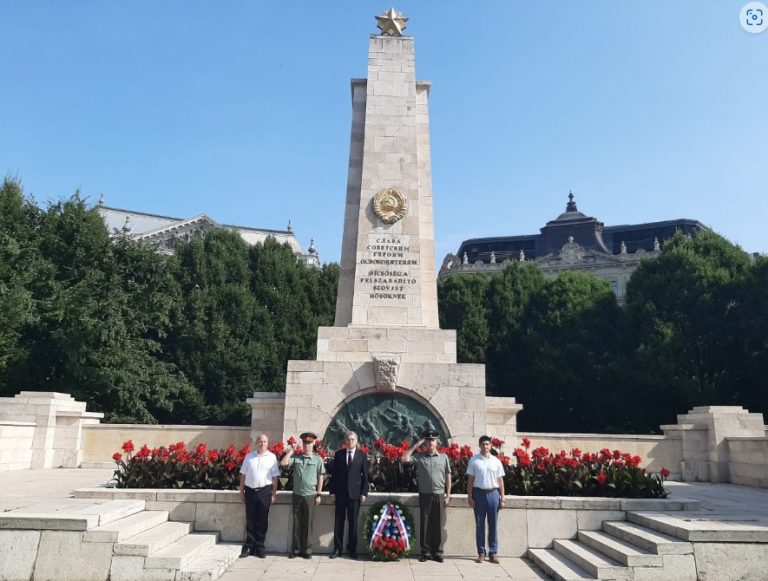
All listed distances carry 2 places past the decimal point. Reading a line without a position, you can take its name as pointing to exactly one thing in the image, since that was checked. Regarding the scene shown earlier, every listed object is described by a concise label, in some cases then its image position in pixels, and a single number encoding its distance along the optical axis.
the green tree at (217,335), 30.02
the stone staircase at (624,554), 6.89
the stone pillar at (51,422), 17.08
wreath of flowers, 8.16
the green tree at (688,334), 28.20
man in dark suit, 8.42
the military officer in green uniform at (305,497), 8.35
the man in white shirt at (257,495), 8.38
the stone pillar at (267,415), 15.55
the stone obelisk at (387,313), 13.11
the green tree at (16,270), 20.80
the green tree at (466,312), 33.47
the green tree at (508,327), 32.88
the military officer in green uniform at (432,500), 8.30
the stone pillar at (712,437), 17.39
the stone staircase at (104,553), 6.98
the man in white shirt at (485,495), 8.22
